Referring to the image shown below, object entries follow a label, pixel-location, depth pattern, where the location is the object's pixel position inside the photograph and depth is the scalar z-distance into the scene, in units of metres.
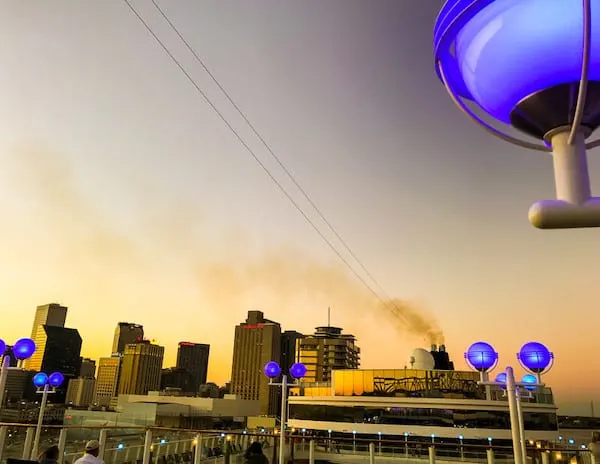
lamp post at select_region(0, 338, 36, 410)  8.20
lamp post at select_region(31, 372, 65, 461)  11.09
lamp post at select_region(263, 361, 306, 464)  8.36
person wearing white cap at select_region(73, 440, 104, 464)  4.61
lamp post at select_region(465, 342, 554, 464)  5.01
